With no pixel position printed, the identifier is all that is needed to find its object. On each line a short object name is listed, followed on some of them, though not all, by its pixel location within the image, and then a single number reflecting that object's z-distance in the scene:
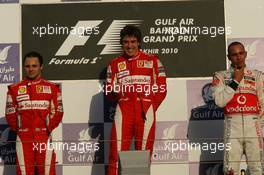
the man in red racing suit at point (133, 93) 9.70
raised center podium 7.25
